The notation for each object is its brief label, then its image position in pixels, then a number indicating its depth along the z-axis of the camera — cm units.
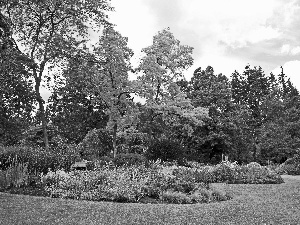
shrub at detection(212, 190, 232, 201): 1183
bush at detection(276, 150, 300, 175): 2709
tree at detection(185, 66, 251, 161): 3600
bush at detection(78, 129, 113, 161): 3073
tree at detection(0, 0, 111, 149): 2427
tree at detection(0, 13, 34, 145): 2041
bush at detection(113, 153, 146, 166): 2016
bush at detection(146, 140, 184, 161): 2580
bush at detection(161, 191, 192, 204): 1107
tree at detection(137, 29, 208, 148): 3080
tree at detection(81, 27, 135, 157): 3058
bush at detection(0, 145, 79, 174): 1470
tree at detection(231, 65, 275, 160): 5462
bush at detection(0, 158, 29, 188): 1229
